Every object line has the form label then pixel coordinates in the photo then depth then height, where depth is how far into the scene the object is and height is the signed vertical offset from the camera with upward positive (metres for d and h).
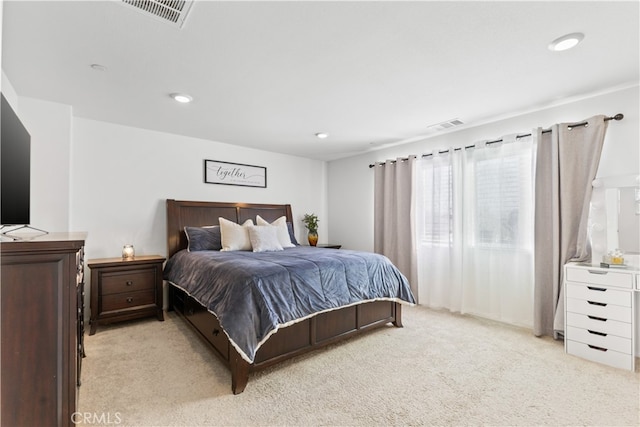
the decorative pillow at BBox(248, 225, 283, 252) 3.73 -0.30
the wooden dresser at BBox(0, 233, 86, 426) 1.16 -0.48
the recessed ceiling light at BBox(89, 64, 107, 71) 2.19 +1.11
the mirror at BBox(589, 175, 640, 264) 2.53 -0.01
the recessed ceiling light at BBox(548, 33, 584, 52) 1.86 +1.12
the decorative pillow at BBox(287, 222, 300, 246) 4.57 -0.29
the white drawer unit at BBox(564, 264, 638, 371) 2.31 -0.81
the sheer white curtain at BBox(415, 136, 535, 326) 3.23 -0.18
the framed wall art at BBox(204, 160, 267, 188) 4.35 +0.65
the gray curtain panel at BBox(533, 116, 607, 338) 2.71 +0.09
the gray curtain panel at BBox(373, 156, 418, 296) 4.18 +0.01
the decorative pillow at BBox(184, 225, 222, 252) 3.75 -0.30
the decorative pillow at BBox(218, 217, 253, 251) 3.74 -0.27
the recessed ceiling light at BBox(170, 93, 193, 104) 2.73 +1.11
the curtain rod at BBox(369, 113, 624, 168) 2.59 +0.85
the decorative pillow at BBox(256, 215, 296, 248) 4.16 -0.21
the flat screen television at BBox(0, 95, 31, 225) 1.52 +0.26
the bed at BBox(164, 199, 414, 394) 2.08 -0.72
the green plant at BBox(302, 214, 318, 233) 5.20 -0.13
